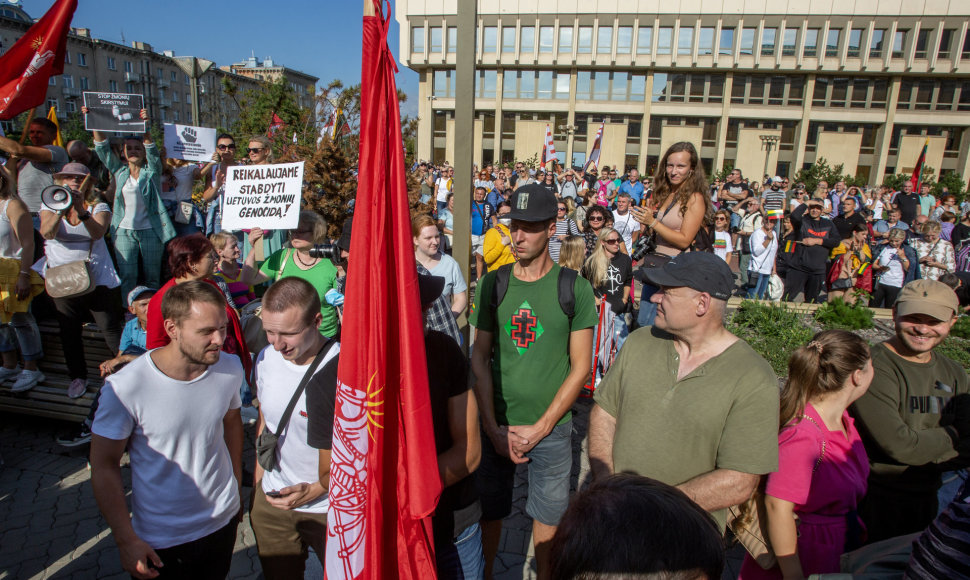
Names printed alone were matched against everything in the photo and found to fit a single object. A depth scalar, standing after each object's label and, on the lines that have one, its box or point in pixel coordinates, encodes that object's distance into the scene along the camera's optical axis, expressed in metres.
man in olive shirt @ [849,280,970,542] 2.60
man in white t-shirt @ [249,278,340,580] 2.32
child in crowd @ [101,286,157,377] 3.87
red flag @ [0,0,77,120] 4.73
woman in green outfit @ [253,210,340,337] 4.15
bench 4.58
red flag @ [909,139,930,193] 14.66
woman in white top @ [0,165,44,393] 4.38
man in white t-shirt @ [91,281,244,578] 2.12
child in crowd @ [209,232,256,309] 4.51
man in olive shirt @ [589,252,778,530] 2.01
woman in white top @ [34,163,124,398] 4.52
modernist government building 41.59
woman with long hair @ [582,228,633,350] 5.62
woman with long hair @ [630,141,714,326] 3.78
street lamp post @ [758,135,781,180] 39.75
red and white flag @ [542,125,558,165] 13.80
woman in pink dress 2.09
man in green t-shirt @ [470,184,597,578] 2.77
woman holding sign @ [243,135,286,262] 5.50
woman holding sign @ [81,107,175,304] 5.61
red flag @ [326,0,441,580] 1.61
